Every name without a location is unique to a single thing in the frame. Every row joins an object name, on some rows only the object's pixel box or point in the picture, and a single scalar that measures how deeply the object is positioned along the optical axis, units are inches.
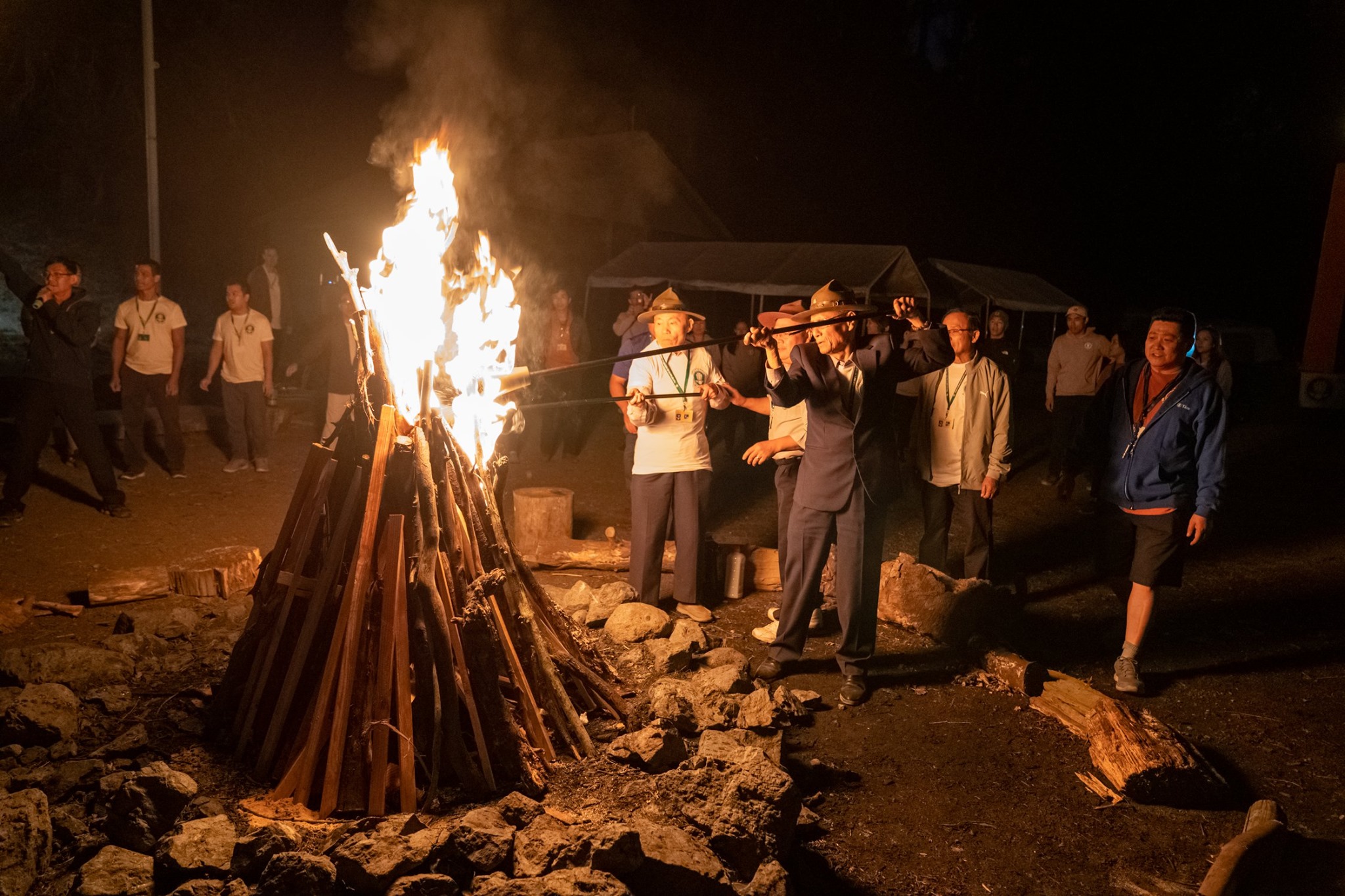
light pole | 490.0
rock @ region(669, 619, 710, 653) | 219.5
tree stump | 295.0
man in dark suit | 204.1
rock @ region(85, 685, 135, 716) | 169.9
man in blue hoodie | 205.0
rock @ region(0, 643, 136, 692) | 180.5
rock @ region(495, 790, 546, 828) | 139.3
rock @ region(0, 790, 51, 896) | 122.3
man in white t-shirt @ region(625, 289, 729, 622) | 250.1
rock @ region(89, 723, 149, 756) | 155.3
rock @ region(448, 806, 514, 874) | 127.3
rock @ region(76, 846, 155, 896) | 119.4
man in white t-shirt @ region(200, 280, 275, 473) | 380.2
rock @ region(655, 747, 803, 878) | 135.9
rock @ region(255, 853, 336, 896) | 118.2
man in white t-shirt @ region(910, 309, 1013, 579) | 261.0
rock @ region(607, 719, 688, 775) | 158.9
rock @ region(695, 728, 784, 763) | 157.2
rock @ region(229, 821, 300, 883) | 123.2
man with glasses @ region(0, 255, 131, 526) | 305.1
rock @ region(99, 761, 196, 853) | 131.5
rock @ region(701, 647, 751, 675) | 214.1
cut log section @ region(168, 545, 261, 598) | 251.8
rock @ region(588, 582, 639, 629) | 237.3
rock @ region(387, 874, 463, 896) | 118.8
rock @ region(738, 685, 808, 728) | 179.2
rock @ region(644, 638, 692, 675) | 209.8
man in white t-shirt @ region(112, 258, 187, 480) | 359.9
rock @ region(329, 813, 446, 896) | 120.4
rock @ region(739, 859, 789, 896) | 127.9
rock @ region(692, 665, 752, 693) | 193.2
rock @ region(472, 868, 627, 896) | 119.8
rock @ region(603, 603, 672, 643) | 224.1
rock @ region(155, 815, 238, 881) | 124.1
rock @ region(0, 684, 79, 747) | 155.0
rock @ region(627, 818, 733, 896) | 125.7
